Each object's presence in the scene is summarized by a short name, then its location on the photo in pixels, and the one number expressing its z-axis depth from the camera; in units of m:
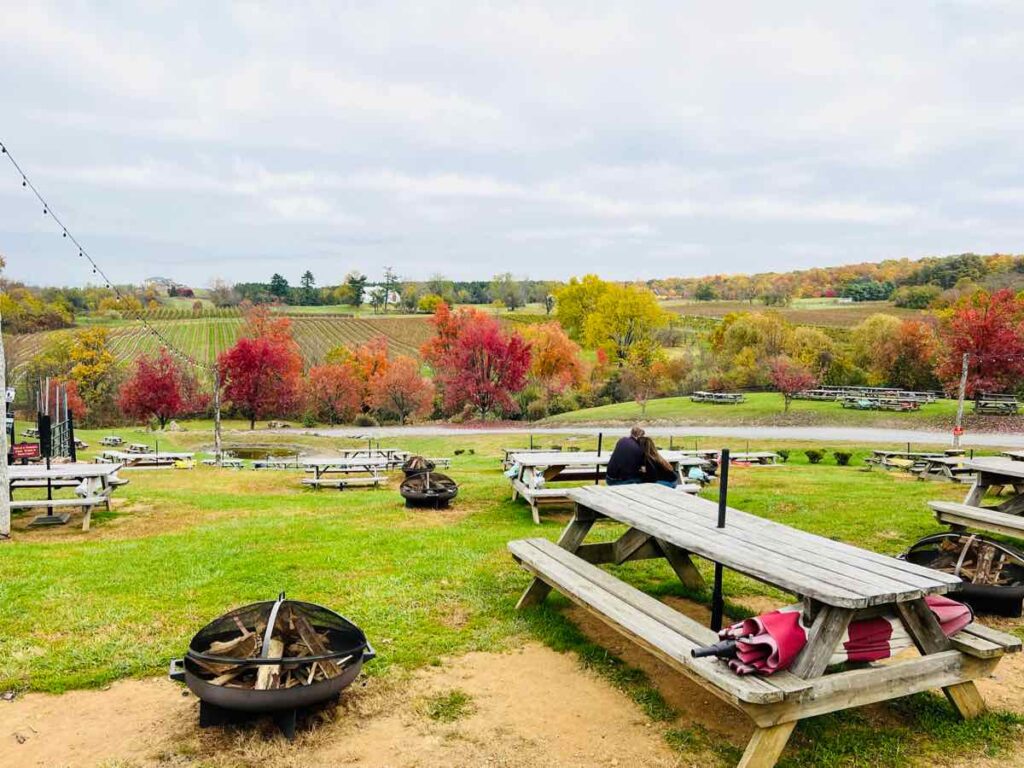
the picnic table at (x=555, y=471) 9.95
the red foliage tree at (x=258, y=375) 34.91
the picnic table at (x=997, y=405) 31.41
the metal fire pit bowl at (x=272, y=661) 3.79
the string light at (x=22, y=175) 10.71
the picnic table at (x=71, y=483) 9.80
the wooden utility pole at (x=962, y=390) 25.33
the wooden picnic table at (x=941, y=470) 13.27
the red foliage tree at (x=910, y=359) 38.91
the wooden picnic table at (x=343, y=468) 14.50
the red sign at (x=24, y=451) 16.39
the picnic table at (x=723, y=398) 39.88
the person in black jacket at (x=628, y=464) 8.06
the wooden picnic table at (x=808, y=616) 3.43
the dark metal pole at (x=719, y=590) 4.56
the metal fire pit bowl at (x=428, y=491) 10.84
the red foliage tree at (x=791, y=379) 33.94
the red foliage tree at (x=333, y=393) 41.81
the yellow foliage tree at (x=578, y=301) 61.69
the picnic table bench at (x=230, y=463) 22.12
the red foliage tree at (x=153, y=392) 35.25
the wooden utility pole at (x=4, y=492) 9.05
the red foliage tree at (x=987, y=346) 28.30
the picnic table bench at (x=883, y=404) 33.94
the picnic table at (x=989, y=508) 6.96
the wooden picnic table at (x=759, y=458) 20.12
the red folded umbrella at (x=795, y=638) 3.52
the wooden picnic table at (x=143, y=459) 21.31
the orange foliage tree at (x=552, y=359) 44.72
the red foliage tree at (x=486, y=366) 37.22
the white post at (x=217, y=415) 24.48
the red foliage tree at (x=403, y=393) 40.62
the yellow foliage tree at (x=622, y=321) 54.22
